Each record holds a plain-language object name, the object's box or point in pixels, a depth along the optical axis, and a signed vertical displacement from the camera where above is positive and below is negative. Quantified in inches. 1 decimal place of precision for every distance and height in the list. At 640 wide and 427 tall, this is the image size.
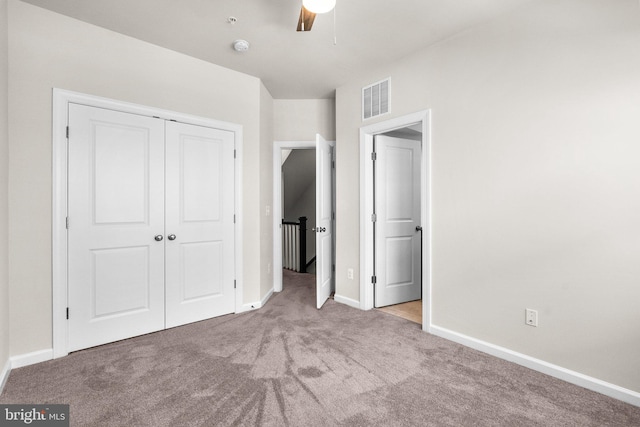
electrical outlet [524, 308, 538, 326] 86.4 -29.6
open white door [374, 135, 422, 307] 140.1 -3.5
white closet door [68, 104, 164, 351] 95.9 -3.8
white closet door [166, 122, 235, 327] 115.4 -3.7
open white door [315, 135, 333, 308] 138.4 -2.4
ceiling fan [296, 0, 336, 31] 63.2 +43.7
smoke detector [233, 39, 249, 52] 107.1 +60.1
